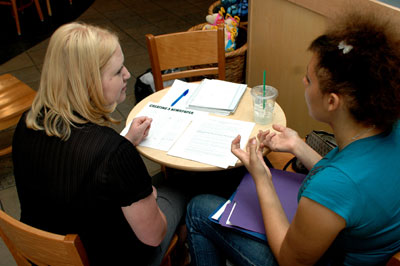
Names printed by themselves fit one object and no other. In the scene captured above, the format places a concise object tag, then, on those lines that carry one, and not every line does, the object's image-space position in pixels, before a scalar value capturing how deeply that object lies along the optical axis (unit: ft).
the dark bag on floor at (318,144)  5.16
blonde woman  3.39
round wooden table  4.39
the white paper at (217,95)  5.39
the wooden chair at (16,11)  14.56
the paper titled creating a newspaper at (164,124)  4.82
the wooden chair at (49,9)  16.54
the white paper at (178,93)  5.63
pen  5.64
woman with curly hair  2.83
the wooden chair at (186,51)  6.63
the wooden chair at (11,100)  7.55
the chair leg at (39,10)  15.85
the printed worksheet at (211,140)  4.47
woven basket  8.38
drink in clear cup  4.93
